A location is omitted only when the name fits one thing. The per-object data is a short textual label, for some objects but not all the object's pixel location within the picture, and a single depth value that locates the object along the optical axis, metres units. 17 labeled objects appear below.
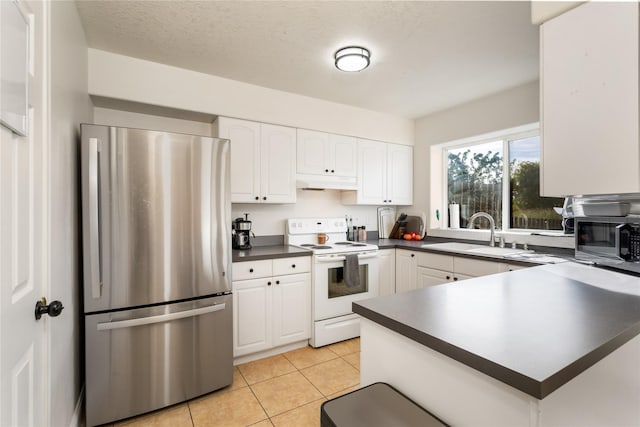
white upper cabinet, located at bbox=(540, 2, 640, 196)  0.92
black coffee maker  2.86
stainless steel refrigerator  1.76
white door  0.90
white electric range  2.81
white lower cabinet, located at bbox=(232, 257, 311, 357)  2.47
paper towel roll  3.69
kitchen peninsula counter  0.72
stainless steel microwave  1.50
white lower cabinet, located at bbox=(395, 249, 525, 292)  2.52
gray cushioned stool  0.85
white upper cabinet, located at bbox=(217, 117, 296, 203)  2.74
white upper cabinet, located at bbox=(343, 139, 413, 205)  3.56
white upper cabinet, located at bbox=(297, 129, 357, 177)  3.12
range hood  3.08
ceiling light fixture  2.20
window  3.01
